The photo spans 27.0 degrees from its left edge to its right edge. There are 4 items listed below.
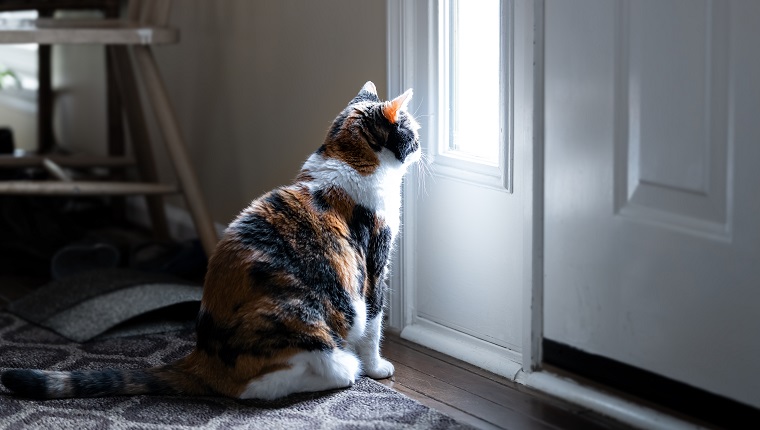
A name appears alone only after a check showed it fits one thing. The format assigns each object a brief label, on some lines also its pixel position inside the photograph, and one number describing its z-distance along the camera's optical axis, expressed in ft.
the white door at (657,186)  5.62
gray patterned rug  6.05
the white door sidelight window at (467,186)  6.51
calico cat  6.18
